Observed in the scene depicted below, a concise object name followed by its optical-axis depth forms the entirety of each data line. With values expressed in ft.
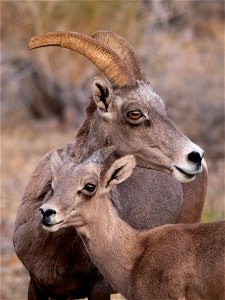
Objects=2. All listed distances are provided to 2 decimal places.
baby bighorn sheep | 56.95
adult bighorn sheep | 63.51
